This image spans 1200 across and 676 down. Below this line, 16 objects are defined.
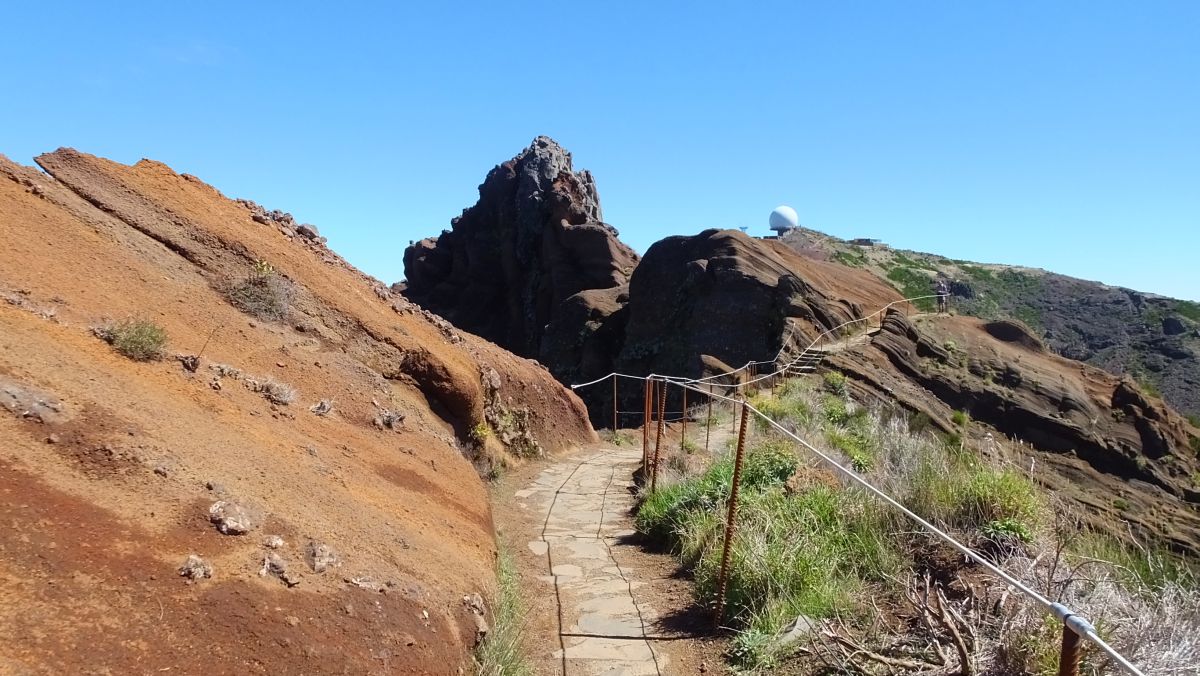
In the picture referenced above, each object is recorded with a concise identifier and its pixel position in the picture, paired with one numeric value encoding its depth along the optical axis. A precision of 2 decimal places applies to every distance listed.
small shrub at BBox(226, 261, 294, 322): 8.72
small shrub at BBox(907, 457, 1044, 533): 5.77
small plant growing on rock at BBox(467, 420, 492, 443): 11.15
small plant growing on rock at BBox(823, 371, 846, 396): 21.05
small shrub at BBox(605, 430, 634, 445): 17.69
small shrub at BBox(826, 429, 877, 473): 8.95
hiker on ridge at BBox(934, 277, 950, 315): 37.75
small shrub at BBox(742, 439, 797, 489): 8.09
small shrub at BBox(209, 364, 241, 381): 6.75
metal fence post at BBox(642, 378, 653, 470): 11.26
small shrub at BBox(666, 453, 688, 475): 10.20
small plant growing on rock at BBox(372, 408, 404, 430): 8.29
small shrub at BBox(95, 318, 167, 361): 5.93
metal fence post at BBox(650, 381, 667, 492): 9.59
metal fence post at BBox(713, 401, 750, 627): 6.00
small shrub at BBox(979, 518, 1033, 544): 5.44
